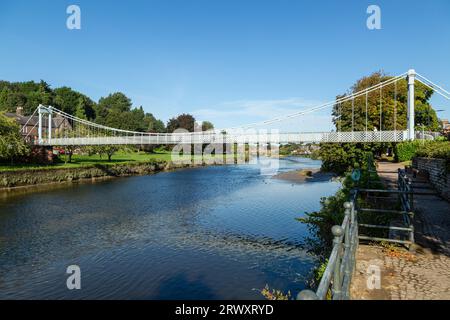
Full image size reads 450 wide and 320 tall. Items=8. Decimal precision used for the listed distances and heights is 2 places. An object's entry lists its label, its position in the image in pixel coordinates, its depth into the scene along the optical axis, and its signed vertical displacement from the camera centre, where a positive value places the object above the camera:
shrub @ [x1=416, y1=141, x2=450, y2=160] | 15.74 +0.09
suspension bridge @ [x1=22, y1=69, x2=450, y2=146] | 27.45 +1.87
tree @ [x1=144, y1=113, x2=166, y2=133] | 113.18 +10.49
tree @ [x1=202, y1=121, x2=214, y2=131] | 113.42 +10.03
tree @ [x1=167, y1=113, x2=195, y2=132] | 86.69 +7.81
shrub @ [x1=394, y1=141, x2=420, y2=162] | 30.94 +0.19
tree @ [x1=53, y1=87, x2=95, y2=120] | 112.56 +17.73
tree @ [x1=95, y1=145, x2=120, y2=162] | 57.69 +1.01
